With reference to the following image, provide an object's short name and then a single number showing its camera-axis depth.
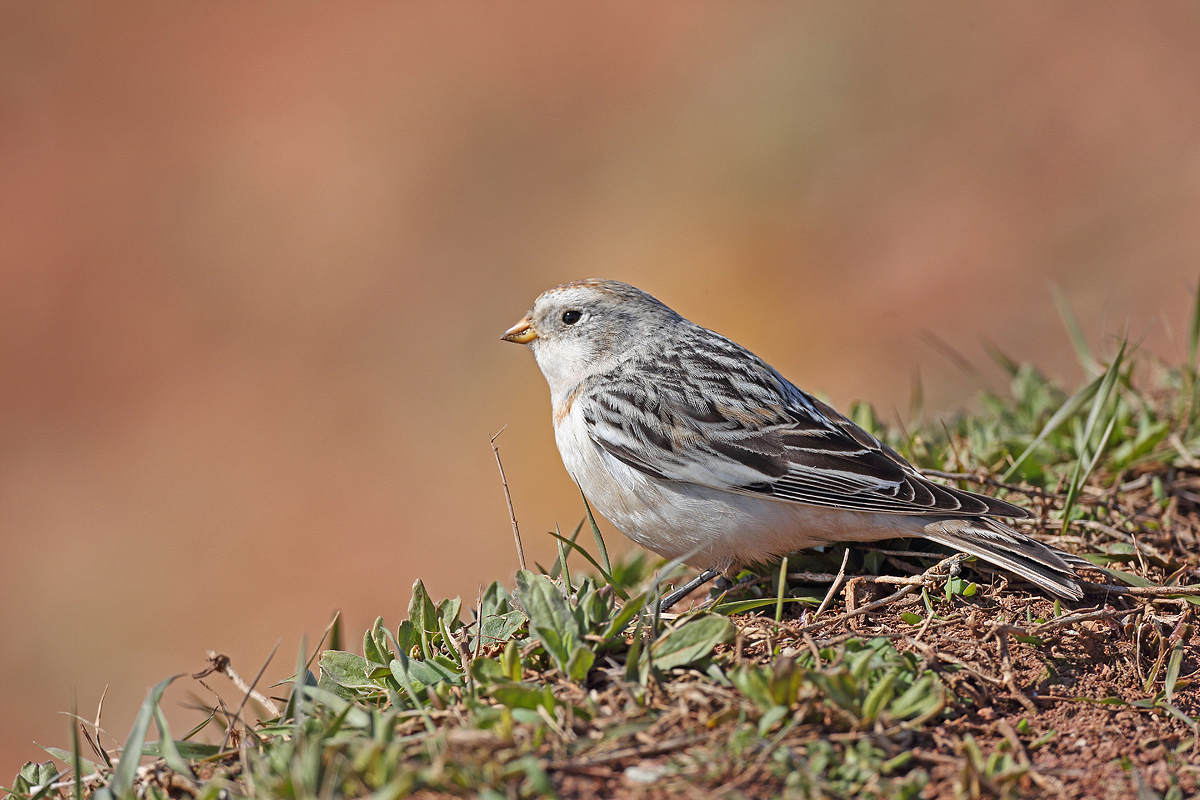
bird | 7.42
